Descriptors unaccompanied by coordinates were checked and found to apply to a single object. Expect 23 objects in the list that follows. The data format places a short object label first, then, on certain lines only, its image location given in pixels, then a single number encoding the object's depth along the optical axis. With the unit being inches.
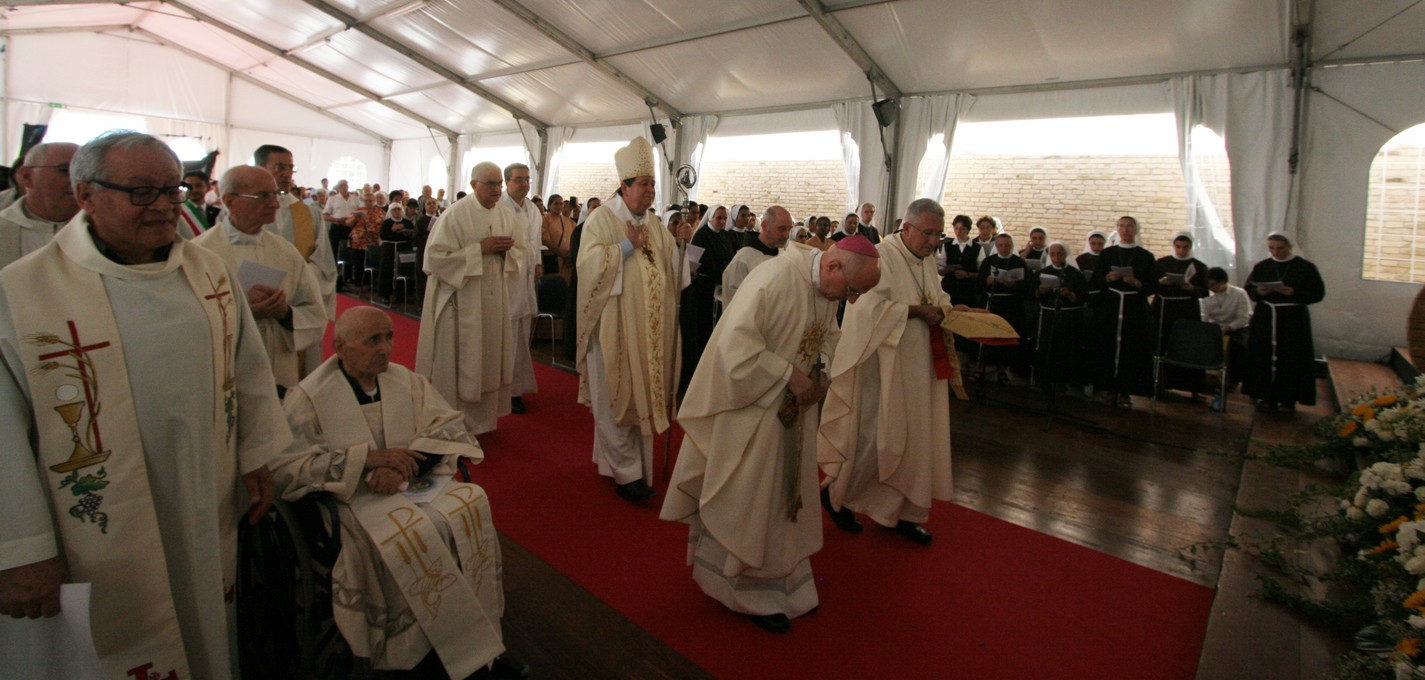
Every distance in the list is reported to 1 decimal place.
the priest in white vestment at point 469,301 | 191.0
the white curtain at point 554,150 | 689.6
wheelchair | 89.7
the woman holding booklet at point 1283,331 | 276.8
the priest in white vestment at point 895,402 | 149.5
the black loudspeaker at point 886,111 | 429.1
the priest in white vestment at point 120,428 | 61.6
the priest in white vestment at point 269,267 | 112.9
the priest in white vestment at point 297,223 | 143.6
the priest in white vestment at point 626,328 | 163.5
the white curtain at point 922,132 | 418.0
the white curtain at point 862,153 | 453.7
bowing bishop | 112.0
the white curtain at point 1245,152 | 316.8
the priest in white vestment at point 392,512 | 88.6
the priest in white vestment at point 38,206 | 100.8
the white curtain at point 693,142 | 558.6
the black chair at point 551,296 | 308.5
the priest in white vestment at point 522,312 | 223.5
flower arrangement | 94.6
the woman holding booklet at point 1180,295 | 293.4
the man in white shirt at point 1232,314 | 307.6
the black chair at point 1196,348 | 272.4
